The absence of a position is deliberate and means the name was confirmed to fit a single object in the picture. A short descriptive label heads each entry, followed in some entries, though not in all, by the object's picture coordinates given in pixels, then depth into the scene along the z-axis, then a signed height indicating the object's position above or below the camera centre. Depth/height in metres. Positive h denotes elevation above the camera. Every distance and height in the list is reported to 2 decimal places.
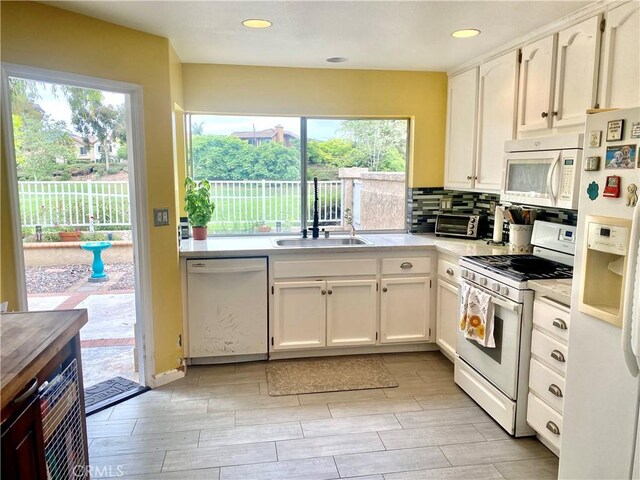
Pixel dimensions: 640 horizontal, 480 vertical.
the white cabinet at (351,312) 3.54 -0.98
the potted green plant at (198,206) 3.63 -0.15
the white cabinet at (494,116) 3.08 +0.52
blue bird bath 4.71 -0.80
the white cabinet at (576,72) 2.38 +0.64
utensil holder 3.16 -0.34
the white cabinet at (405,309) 3.61 -0.97
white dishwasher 3.35 -0.91
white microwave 2.41 +0.11
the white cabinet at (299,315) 3.47 -0.98
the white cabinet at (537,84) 2.71 +0.65
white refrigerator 1.62 -0.62
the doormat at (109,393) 2.85 -1.37
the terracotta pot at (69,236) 3.64 -0.41
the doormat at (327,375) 3.12 -1.37
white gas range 2.46 -0.74
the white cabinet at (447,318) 3.36 -0.99
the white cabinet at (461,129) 3.59 +0.49
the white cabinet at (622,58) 2.12 +0.64
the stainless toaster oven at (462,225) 3.85 -0.31
